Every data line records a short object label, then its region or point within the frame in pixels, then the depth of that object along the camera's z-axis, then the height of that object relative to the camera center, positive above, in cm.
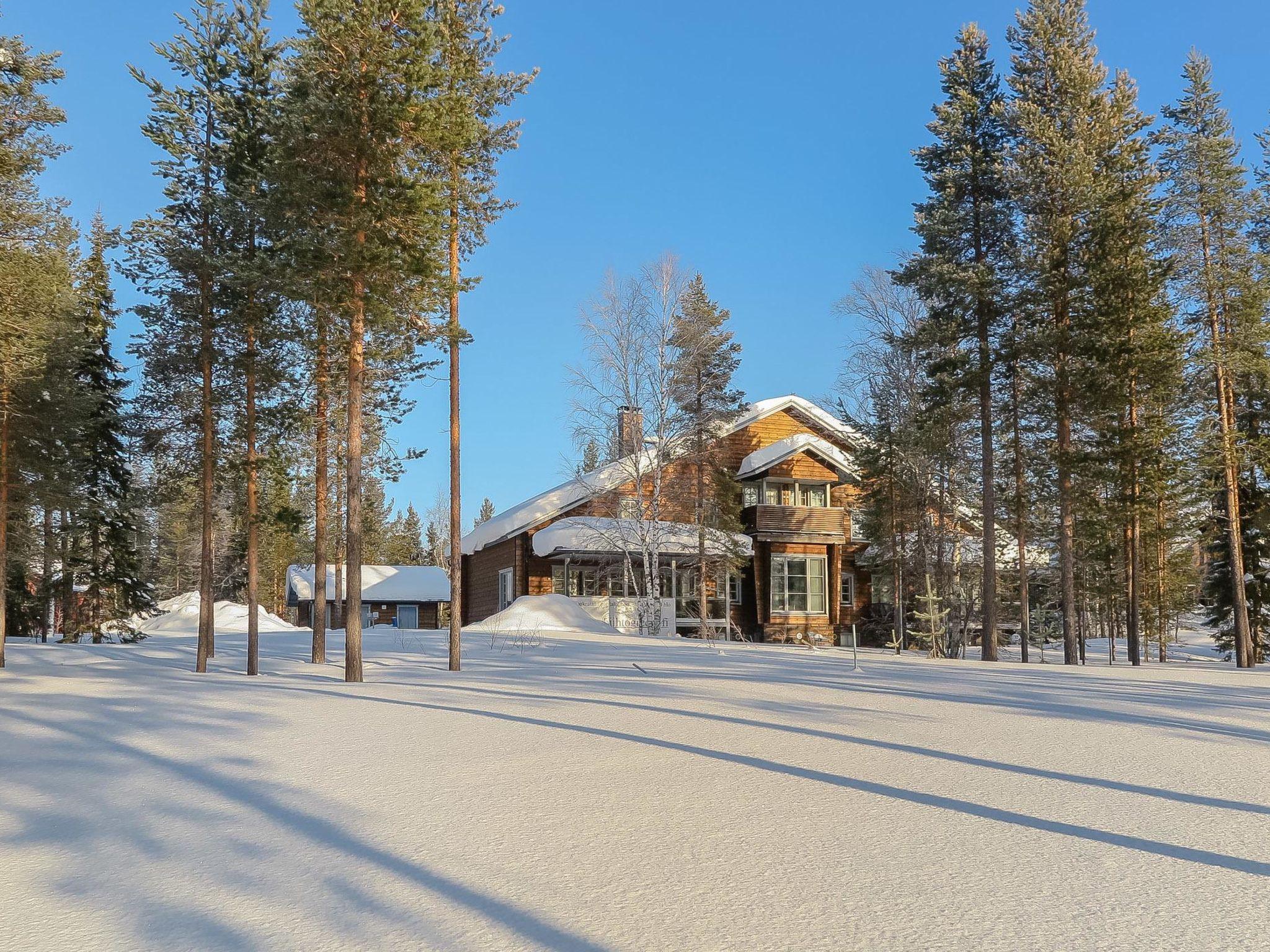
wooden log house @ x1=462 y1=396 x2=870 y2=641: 3341 +128
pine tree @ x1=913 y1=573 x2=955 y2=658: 2234 -106
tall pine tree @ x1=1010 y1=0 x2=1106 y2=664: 2217 +911
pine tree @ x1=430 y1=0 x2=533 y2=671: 1694 +811
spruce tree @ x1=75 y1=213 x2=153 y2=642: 2892 +287
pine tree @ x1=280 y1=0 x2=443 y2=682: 1545 +700
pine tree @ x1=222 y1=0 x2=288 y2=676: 1875 +697
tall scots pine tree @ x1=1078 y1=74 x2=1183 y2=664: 2142 +497
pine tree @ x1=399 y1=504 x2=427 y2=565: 8038 +352
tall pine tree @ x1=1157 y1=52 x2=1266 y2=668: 2228 +702
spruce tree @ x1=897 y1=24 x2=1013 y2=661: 2270 +833
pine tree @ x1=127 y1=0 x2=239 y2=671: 1914 +663
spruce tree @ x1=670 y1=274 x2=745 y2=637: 3177 +572
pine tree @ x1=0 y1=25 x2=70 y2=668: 1775 +692
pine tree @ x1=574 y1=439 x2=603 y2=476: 3170 +482
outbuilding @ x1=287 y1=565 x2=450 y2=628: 5000 -65
